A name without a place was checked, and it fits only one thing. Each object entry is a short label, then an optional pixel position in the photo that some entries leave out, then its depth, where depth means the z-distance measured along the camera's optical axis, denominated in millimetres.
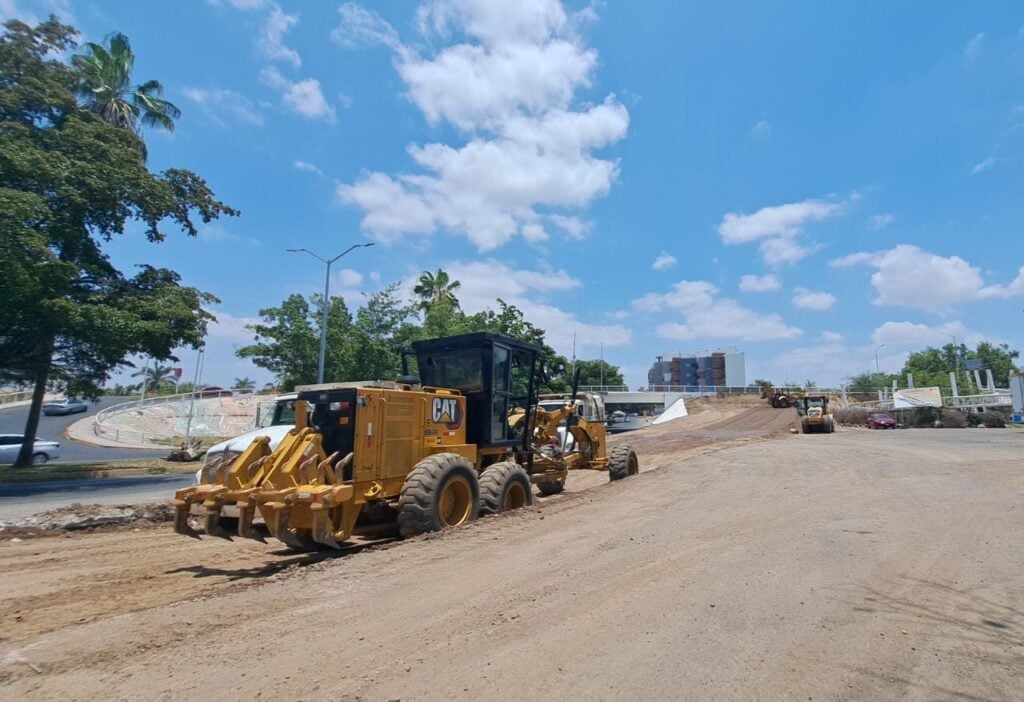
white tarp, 61938
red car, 46656
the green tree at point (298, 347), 30938
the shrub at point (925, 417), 48156
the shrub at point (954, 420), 45719
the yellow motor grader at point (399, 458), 6383
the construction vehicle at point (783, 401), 57344
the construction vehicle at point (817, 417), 38500
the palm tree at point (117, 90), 23984
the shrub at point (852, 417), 53569
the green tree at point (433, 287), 53250
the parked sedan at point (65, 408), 55750
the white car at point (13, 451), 25781
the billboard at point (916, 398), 54034
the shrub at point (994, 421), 45094
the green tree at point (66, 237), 16531
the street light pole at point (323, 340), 27289
